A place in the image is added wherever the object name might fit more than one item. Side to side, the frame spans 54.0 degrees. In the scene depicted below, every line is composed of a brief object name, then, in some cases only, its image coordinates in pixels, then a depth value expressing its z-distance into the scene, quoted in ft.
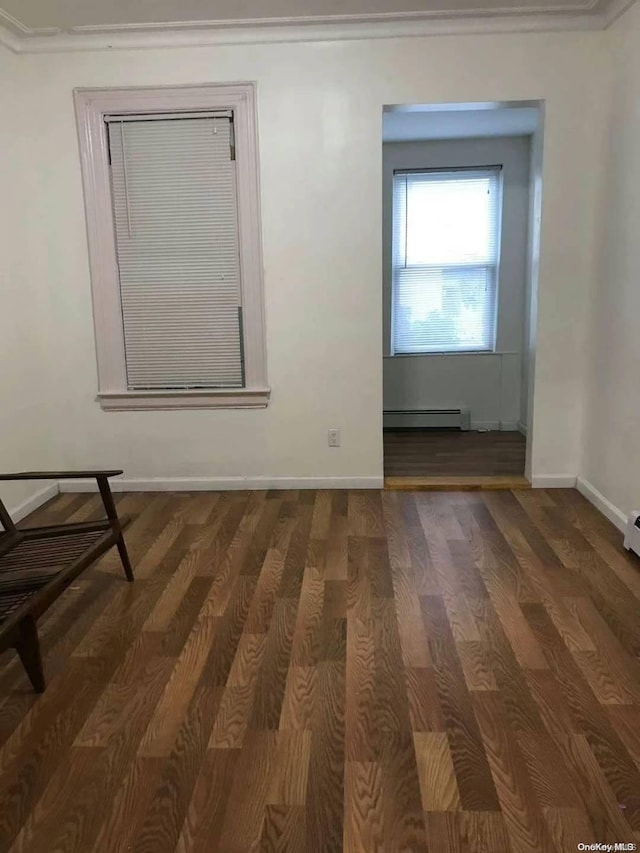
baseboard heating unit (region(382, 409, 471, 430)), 20.07
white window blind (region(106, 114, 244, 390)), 12.67
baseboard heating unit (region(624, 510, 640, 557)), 10.00
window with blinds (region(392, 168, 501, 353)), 18.99
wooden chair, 6.66
